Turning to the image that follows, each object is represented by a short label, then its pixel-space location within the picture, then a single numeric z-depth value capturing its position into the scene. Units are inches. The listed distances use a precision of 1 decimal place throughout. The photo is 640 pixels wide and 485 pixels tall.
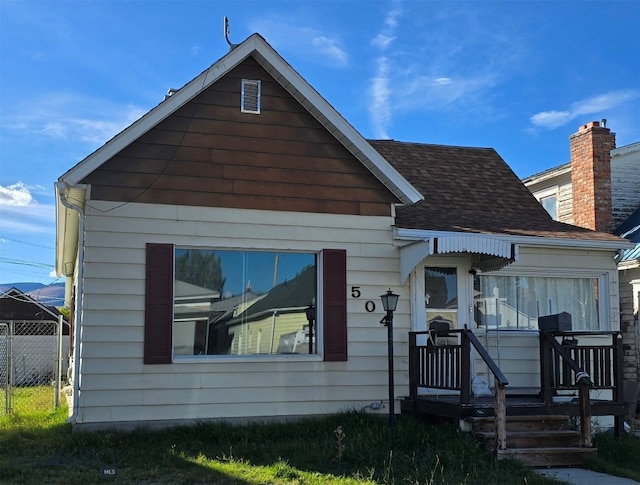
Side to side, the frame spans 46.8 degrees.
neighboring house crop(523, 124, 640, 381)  591.8
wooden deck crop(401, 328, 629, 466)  352.2
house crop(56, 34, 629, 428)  383.9
